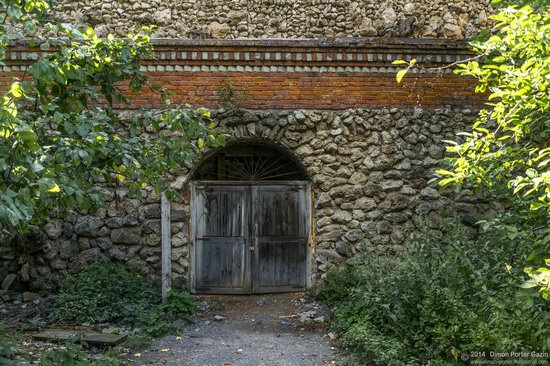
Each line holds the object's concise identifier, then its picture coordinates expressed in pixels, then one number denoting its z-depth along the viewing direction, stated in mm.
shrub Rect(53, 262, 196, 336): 7191
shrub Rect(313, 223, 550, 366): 5039
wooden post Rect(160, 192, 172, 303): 7840
